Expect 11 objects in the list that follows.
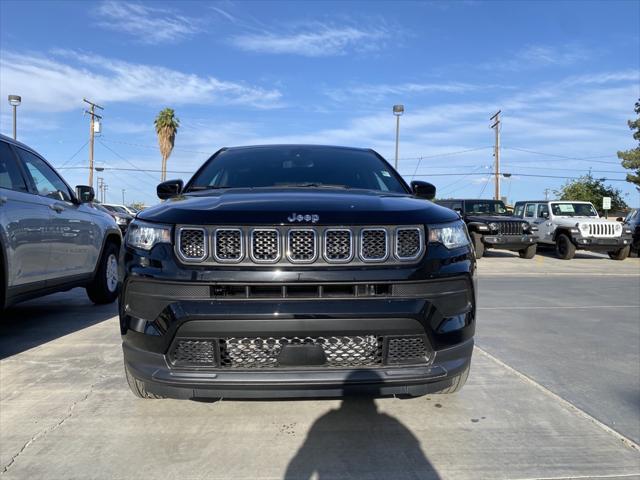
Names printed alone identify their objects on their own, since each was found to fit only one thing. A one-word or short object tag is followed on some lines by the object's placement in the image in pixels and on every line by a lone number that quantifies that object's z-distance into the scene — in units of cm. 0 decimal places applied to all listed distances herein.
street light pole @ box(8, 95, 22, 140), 2531
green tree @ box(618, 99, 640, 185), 3678
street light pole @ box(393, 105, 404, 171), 2459
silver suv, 404
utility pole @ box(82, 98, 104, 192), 3678
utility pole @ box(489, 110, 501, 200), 3653
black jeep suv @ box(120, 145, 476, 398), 228
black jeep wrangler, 1352
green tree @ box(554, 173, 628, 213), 4431
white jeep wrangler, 1403
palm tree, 4062
